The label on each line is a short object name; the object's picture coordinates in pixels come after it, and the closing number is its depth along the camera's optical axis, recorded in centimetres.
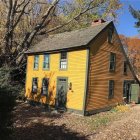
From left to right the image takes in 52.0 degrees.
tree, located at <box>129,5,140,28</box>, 1839
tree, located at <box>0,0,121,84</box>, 1393
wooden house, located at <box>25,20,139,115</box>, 1226
